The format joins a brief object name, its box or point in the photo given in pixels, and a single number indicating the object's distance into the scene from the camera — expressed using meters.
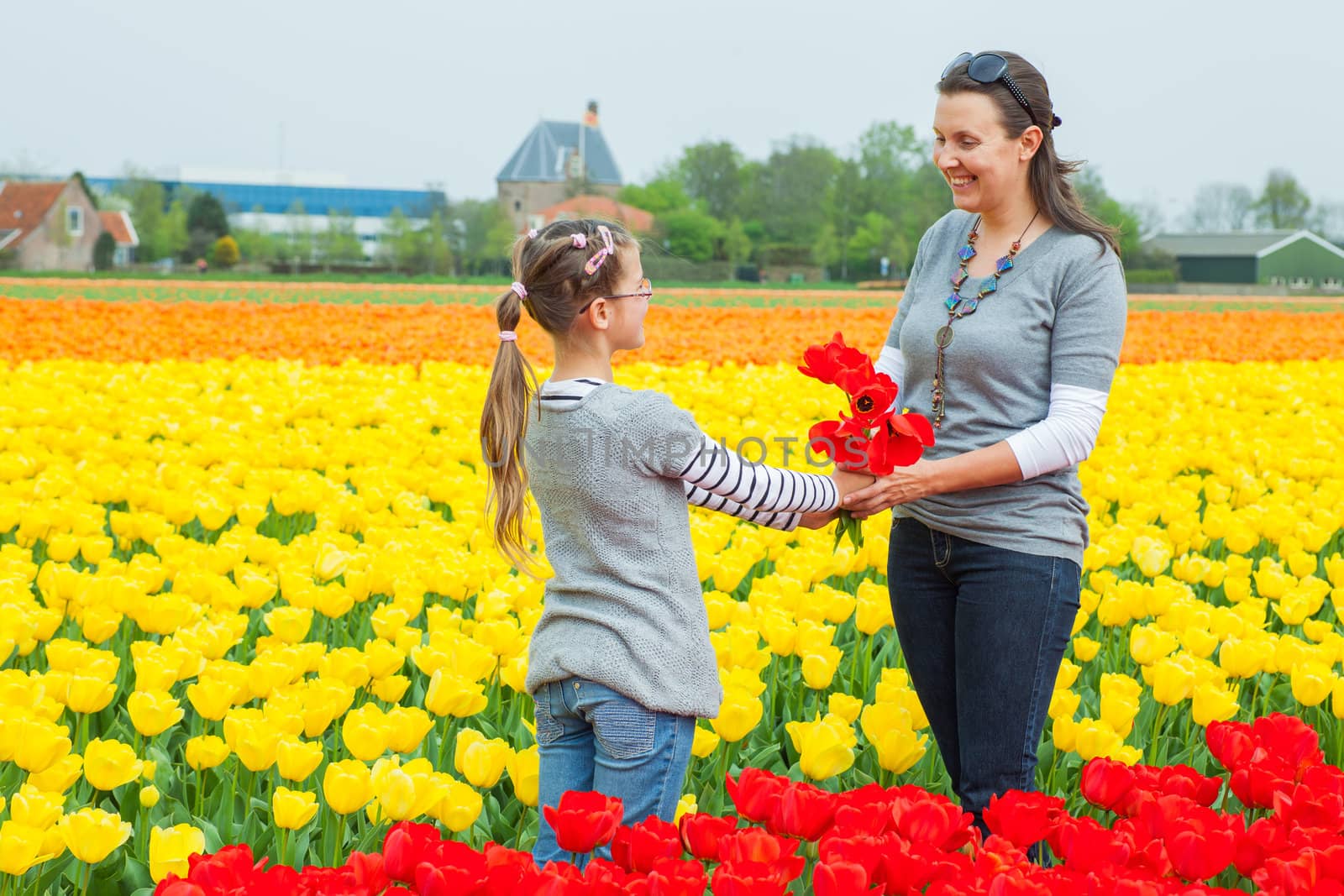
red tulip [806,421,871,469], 2.40
